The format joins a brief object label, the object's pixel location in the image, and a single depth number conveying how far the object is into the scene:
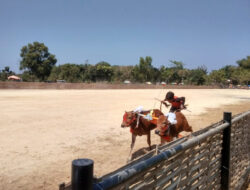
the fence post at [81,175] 1.23
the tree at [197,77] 87.69
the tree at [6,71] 62.20
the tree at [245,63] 106.12
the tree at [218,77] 91.50
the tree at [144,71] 69.12
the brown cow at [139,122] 5.68
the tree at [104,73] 73.69
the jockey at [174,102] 6.66
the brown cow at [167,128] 4.99
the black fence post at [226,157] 3.73
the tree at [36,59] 51.34
